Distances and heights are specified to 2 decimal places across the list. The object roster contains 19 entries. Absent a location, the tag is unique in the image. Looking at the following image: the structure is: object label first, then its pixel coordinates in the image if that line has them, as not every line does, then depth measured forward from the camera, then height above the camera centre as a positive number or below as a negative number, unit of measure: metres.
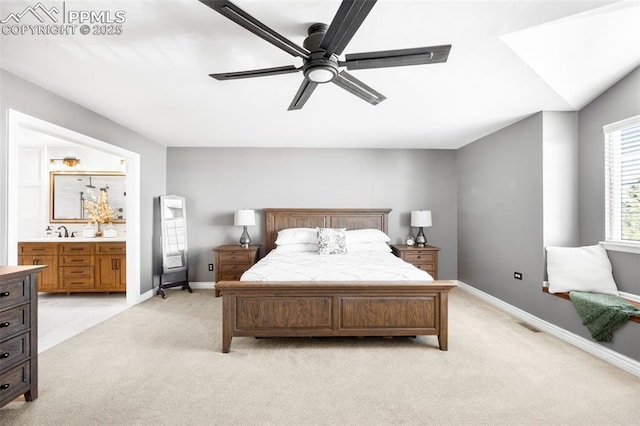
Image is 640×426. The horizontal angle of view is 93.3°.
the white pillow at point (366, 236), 4.56 -0.35
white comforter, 2.86 -0.56
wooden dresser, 1.79 -0.74
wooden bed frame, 2.72 -0.88
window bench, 2.35 -0.82
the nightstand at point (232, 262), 4.63 -0.75
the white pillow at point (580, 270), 2.89 -0.57
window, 2.77 +0.32
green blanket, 2.45 -0.83
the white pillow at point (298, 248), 4.43 -0.51
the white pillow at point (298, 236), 4.55 -0.34
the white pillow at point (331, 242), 4.14 -0.40
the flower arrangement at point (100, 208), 4.88 +0.09
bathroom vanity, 4.39 -0.74
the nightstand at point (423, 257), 4.71 -0.69
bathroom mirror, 4.90 +0.35
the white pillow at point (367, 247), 4.41 -0.51
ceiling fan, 1.37 +0.90
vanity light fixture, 4.84 +0.85
